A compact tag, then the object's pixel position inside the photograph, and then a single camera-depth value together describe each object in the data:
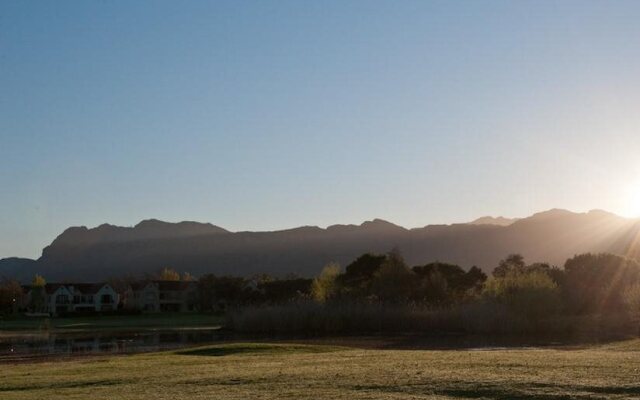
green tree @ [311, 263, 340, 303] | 98.75
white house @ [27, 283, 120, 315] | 150.88
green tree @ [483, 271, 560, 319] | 71.81
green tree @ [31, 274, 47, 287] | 154.24
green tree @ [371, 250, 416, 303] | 93.56
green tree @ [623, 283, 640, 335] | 72.44
